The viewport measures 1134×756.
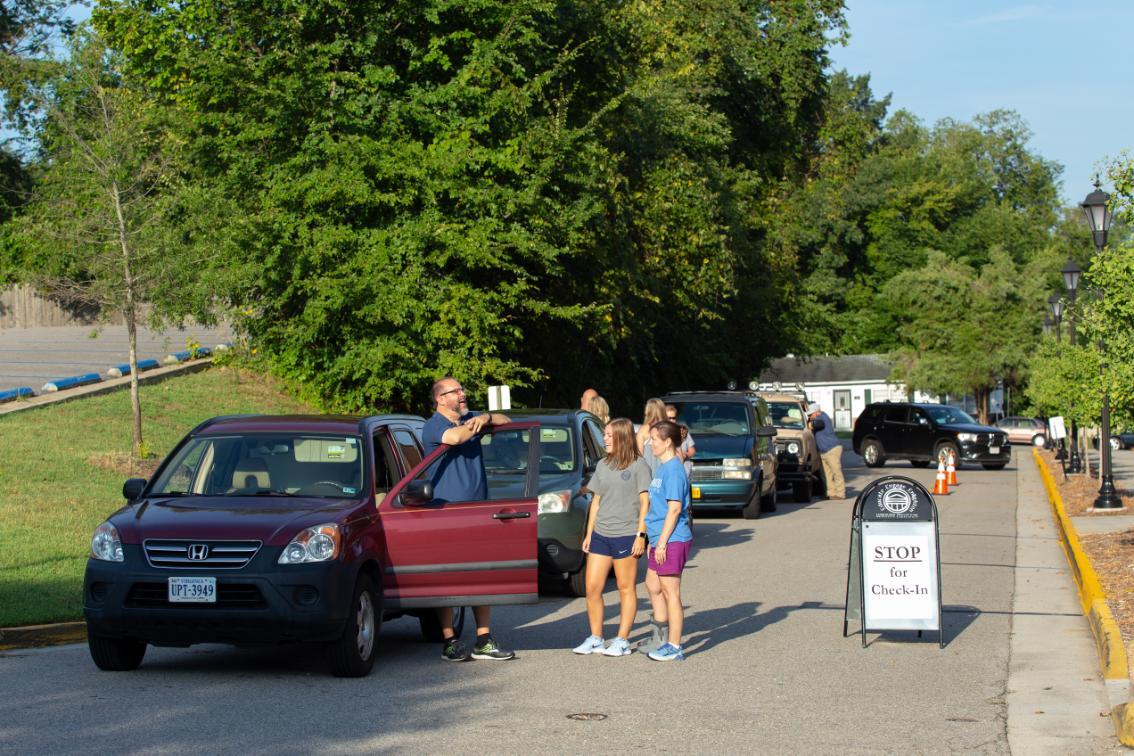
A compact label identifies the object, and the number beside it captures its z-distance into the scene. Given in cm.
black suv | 4056
